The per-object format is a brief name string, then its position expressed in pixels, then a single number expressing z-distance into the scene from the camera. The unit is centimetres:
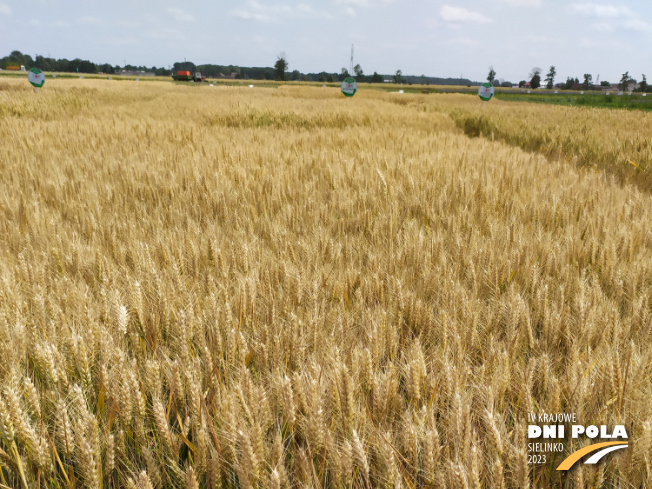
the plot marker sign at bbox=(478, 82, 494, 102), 1302
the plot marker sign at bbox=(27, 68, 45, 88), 1482
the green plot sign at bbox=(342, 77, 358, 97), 1620
